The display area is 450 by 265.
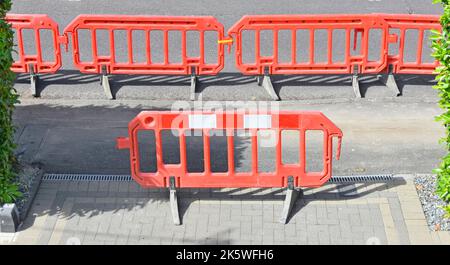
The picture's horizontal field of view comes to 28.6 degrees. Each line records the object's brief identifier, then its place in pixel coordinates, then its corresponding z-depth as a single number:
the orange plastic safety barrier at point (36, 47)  13.90
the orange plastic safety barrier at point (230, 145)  10.41
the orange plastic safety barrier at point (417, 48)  13.83
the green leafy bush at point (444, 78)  10.02
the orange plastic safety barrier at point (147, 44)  13.78
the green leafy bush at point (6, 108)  10.30
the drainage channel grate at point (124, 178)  11.55
